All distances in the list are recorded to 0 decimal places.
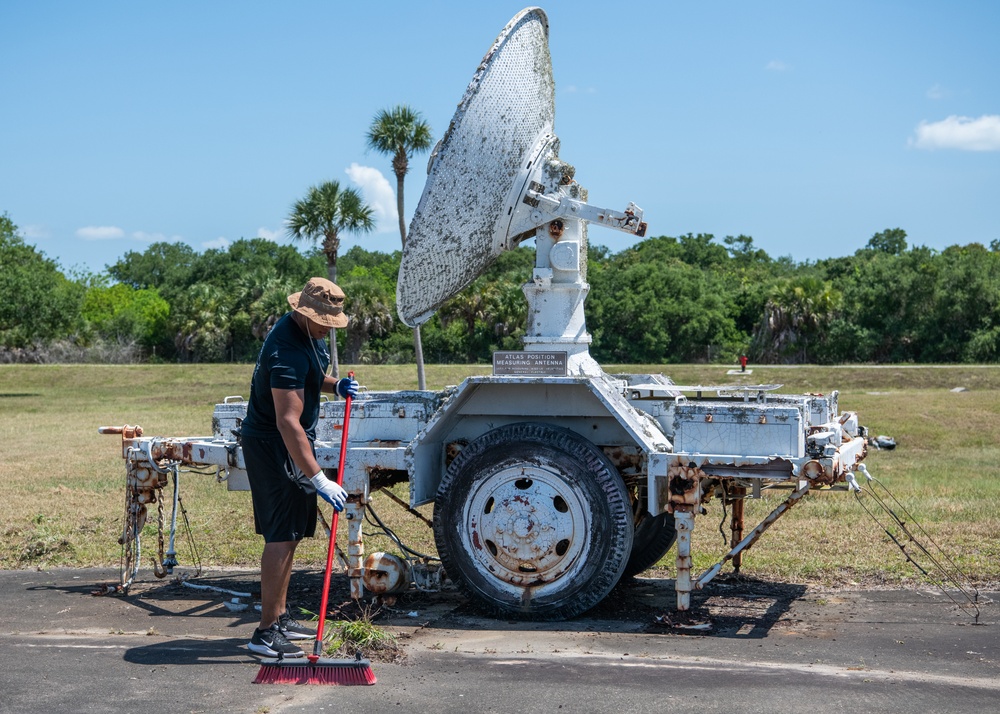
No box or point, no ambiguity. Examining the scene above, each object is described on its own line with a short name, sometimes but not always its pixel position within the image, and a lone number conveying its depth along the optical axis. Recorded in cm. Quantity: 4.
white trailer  716
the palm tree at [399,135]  3119
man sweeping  618
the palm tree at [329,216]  3175
